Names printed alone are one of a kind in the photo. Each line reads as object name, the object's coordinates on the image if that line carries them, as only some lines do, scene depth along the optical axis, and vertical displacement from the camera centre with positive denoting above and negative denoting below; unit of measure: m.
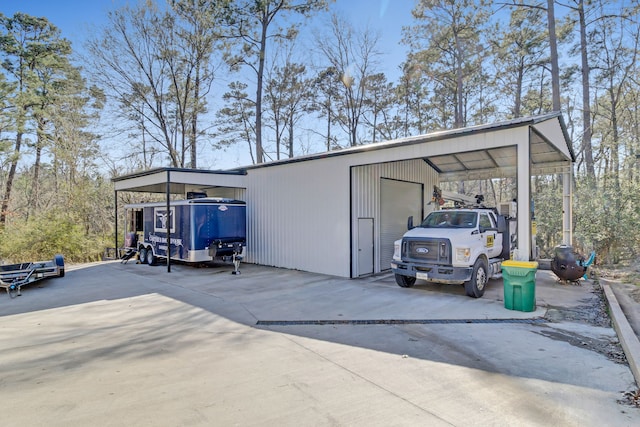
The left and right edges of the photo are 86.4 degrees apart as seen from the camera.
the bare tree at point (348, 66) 22.59 +10.18
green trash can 6.20 -1.33
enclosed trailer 10.93 -0.50
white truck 7.29 -0.84
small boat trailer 7.88 -1.39
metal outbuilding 8.70 +0.87
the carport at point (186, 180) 11.22 +1.29
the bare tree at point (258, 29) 19.95 +11.34
